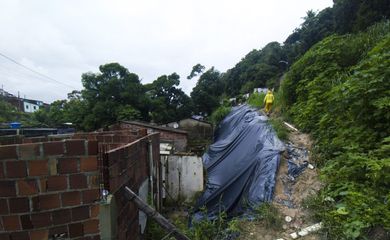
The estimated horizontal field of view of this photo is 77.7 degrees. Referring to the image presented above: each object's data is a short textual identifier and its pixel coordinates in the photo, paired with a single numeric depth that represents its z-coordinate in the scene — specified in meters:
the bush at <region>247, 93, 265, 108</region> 12.98
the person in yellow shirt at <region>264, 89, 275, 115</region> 10.46
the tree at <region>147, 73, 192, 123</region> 16.81
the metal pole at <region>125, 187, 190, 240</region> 2.24
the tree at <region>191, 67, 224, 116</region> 20.09
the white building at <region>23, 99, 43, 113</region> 42.09
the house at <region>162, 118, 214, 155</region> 16.72
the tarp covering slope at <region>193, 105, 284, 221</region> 5.30
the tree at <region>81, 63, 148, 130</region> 15.28
